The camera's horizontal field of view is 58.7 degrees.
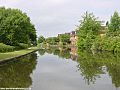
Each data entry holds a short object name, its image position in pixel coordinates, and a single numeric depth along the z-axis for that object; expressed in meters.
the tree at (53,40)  61.09
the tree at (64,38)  58.44
